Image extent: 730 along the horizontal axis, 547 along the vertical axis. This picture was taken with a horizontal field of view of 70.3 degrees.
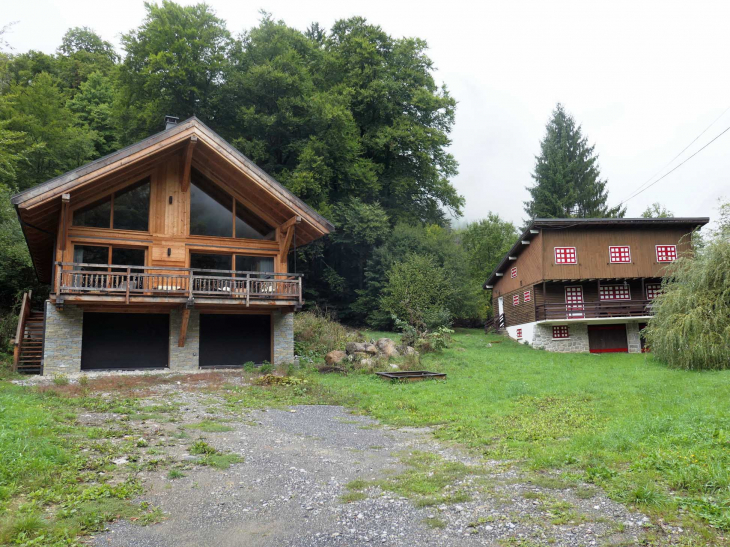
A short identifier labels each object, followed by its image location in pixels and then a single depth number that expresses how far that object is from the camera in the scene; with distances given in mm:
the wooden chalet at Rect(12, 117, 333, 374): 17188
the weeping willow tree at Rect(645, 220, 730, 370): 15836
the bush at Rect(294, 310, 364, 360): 21958
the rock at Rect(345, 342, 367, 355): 19359
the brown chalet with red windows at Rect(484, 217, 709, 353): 28953
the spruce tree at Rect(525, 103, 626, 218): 50031
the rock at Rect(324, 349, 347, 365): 18766
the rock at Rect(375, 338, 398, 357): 19792
